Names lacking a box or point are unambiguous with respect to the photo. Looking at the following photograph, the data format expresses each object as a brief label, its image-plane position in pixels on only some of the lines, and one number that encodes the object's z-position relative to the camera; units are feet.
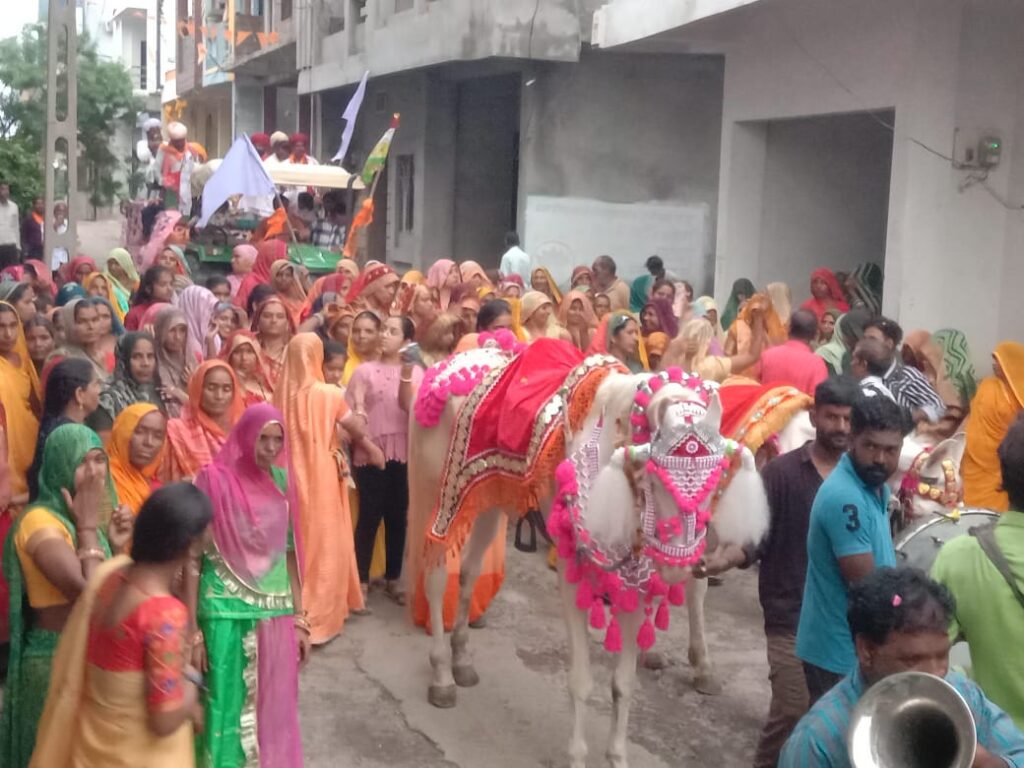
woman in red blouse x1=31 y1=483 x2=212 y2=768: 10.67
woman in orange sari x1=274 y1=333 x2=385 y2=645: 21.63
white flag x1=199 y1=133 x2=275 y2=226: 43.45
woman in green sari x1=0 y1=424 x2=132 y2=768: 12.78
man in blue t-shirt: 11.89
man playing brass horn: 7.77
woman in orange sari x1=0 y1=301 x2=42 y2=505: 19.94
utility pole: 42.04
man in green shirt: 9.75
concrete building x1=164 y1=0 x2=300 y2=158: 92.94
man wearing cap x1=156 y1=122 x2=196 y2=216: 61.57
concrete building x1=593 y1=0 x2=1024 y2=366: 30.94
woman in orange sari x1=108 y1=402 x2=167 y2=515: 15.92
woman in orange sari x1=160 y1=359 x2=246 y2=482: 17.88
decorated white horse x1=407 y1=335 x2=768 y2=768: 14.69
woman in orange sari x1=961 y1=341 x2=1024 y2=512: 17.35
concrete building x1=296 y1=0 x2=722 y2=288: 51.67
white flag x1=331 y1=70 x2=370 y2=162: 52.19
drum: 12.69
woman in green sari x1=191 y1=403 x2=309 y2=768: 14.35
